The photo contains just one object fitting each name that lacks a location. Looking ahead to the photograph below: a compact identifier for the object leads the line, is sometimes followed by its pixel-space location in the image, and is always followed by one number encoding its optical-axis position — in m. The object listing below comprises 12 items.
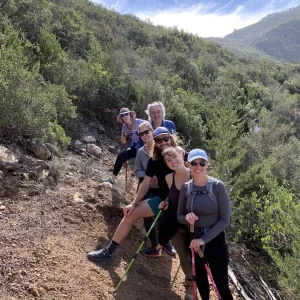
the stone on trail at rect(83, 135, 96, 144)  8.36
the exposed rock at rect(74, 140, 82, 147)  7.83
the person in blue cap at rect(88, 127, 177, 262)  3.41
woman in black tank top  3.14
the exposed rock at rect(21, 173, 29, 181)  4.67
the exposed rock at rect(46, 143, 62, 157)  6.21
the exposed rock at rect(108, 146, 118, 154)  8.67
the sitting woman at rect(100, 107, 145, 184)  5.04
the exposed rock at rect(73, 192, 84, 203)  4.52
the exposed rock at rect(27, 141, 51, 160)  5.68
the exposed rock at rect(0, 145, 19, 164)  4.82
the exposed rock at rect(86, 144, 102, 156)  7.84
